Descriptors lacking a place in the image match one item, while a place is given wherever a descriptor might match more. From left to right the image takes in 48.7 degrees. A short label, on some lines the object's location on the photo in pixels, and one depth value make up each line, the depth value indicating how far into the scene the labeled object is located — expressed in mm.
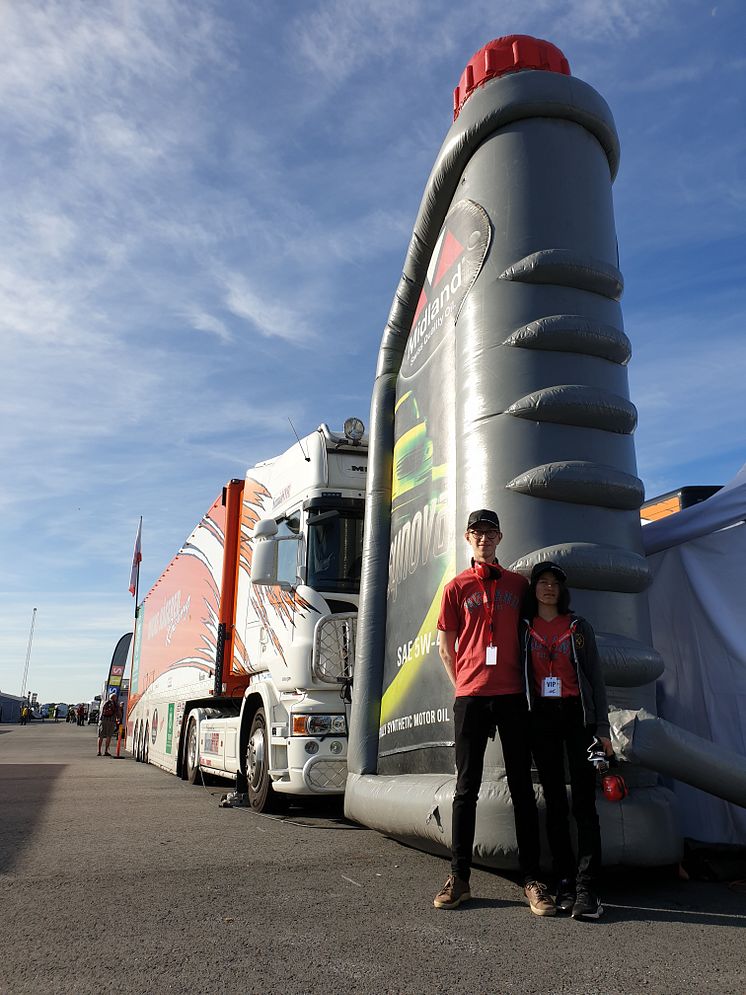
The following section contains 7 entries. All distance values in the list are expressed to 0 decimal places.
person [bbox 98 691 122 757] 18594
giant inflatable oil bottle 4402
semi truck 6906
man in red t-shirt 3756
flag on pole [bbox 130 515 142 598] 26362
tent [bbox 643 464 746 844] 4801
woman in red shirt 3697
